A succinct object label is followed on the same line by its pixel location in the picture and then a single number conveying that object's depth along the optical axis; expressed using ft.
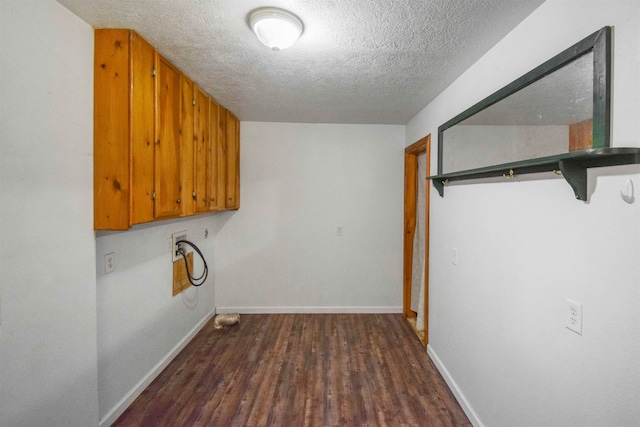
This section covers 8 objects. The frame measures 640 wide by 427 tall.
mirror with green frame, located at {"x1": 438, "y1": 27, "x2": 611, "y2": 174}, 3.04
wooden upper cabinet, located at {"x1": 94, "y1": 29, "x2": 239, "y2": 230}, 4.71
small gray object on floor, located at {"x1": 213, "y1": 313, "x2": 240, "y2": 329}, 9.68
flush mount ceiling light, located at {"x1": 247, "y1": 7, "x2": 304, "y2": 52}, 4.15
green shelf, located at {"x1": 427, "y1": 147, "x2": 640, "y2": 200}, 2.67
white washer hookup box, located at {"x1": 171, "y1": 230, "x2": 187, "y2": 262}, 7.80
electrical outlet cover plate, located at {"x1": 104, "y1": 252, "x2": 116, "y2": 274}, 5.34
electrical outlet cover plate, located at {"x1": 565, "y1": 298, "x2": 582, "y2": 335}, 3.29
